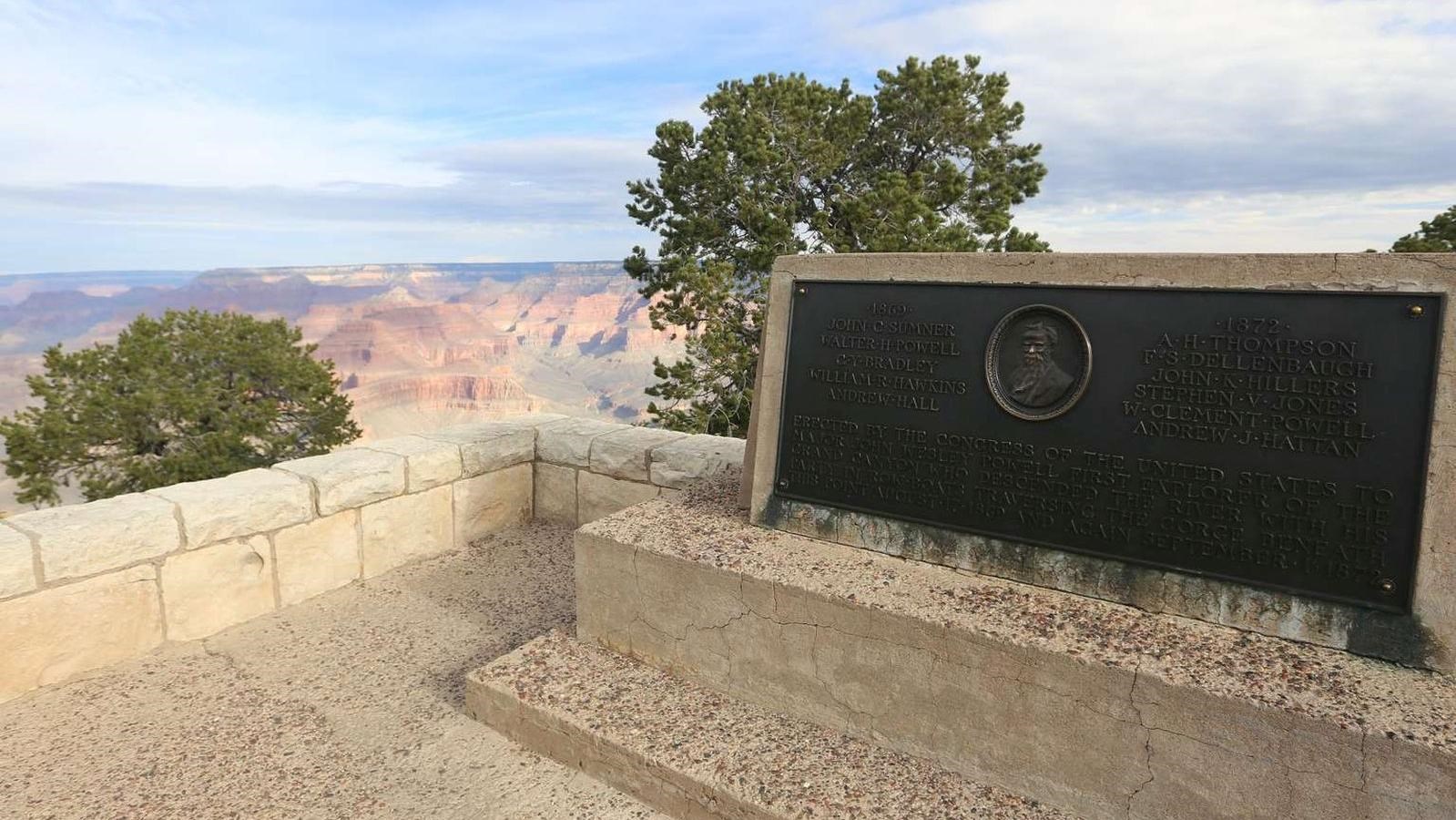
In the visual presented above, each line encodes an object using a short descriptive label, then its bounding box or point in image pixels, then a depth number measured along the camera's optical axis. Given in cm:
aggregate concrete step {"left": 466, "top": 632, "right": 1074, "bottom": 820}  256
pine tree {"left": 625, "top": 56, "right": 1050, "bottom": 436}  1204
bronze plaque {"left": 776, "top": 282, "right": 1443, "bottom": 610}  238
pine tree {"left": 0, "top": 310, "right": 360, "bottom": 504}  1438
